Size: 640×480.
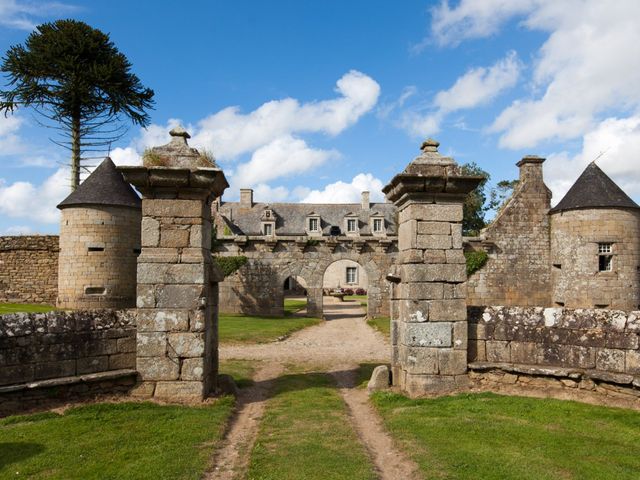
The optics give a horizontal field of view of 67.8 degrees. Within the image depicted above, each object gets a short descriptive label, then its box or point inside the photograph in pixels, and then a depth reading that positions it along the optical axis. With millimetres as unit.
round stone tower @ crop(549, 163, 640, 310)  18203
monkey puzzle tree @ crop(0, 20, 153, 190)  24984
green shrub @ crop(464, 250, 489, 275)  20531
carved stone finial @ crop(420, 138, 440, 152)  6828
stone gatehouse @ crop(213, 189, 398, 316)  21359
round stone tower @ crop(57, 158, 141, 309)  19578
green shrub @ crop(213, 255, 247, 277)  21375
